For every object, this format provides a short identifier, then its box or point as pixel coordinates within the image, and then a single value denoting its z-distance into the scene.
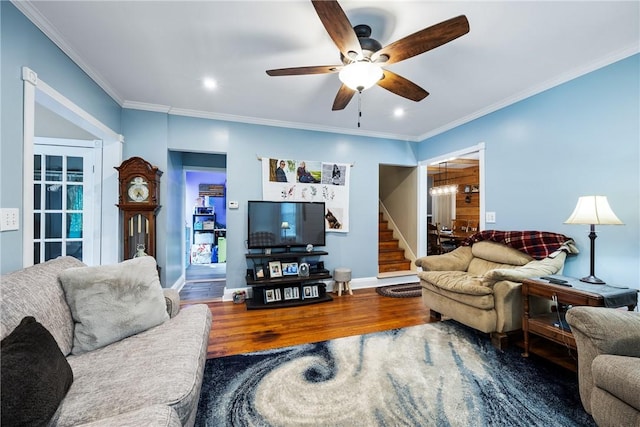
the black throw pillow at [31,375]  0.77
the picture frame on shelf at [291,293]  3.44
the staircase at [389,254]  4.77
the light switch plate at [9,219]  1.48
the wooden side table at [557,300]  1.74
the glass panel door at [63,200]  2.79
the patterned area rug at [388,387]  1.48
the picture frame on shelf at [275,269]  3.45
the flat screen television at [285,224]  3.49
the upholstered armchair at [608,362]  1.17
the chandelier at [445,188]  6.43
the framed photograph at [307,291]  3.55
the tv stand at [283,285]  3.35
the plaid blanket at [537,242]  2.41
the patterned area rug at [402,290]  3.76
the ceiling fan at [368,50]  1.42
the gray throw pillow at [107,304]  1.38
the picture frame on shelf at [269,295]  3.35
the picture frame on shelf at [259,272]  3.42
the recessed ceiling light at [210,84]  2.60
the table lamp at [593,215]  1.93
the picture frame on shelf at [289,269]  3.52
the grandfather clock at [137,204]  2.99
